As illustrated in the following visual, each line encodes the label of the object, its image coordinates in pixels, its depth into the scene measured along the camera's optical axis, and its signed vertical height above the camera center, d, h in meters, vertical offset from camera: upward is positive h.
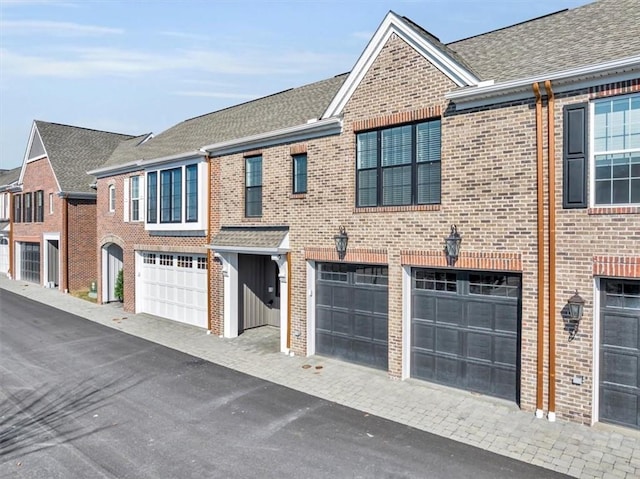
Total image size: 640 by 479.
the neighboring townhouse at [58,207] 25.64 +1.41
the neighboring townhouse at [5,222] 32.39 +0.65
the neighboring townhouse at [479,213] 8.12 +0.38
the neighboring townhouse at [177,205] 15.45 +1.00
